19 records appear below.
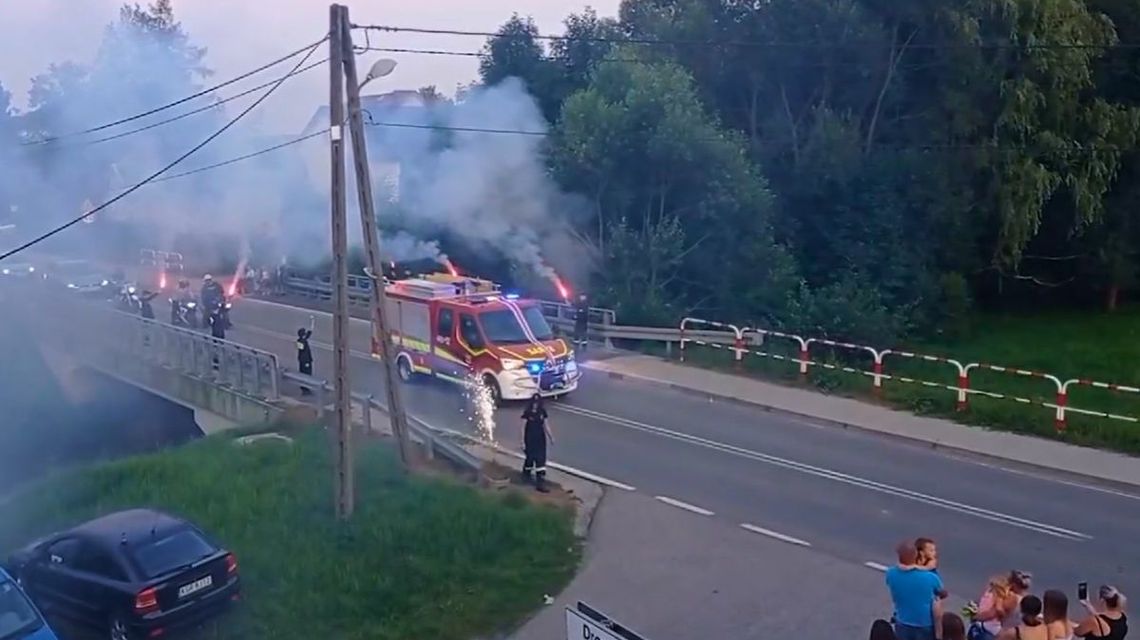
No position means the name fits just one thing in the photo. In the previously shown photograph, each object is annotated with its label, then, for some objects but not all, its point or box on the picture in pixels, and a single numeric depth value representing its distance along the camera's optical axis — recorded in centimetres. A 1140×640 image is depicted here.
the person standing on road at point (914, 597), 886
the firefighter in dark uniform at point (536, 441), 1645
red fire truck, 2200
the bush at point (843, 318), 2881
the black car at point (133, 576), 1192
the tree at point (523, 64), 3672
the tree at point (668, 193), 3047
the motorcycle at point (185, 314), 3058
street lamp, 1452
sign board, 463
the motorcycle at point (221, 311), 2844
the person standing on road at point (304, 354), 2330
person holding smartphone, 840
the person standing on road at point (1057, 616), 805
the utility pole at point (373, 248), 1488
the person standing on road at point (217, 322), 2819
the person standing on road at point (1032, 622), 796
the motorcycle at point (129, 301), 3341
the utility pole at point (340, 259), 1433
